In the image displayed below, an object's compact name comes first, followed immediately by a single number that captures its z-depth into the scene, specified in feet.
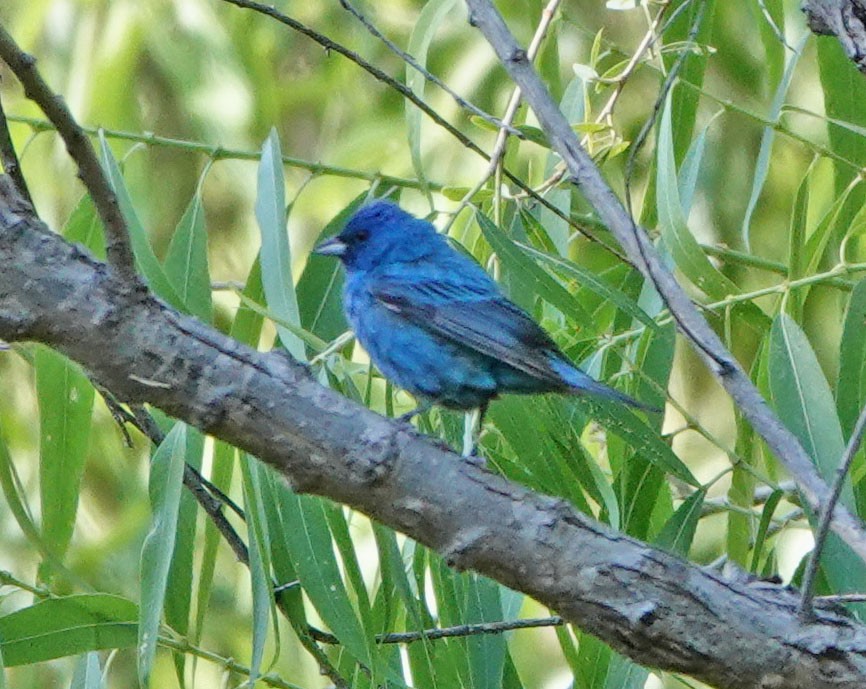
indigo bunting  20.07
